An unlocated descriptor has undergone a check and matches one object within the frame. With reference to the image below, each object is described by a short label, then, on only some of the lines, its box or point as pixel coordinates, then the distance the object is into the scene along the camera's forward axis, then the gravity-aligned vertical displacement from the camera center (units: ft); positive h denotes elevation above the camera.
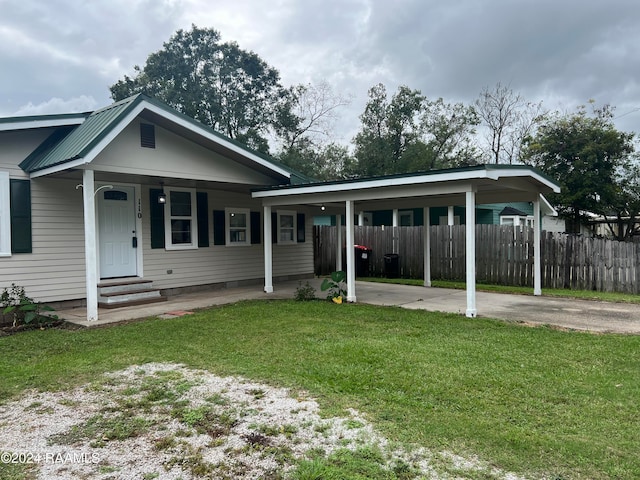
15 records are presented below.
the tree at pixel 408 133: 73.46 +18.39
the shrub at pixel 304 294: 29.35 -4.03
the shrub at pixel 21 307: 22.11 -3.54
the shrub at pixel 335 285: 28.89 -3.37
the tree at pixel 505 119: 85.20 +23.14
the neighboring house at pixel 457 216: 62.64 +2.75
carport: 23.21 +2.70
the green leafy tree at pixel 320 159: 81.35 +15.48
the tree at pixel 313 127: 87.40 +22.62
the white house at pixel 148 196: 23.61 +2.66
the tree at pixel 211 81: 81.51 +30.22
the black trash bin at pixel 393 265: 46.55 -3.27
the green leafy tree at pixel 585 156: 56.49 +10.30
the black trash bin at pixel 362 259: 47.83 -2.66
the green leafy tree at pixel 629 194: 59.11 +5.23
